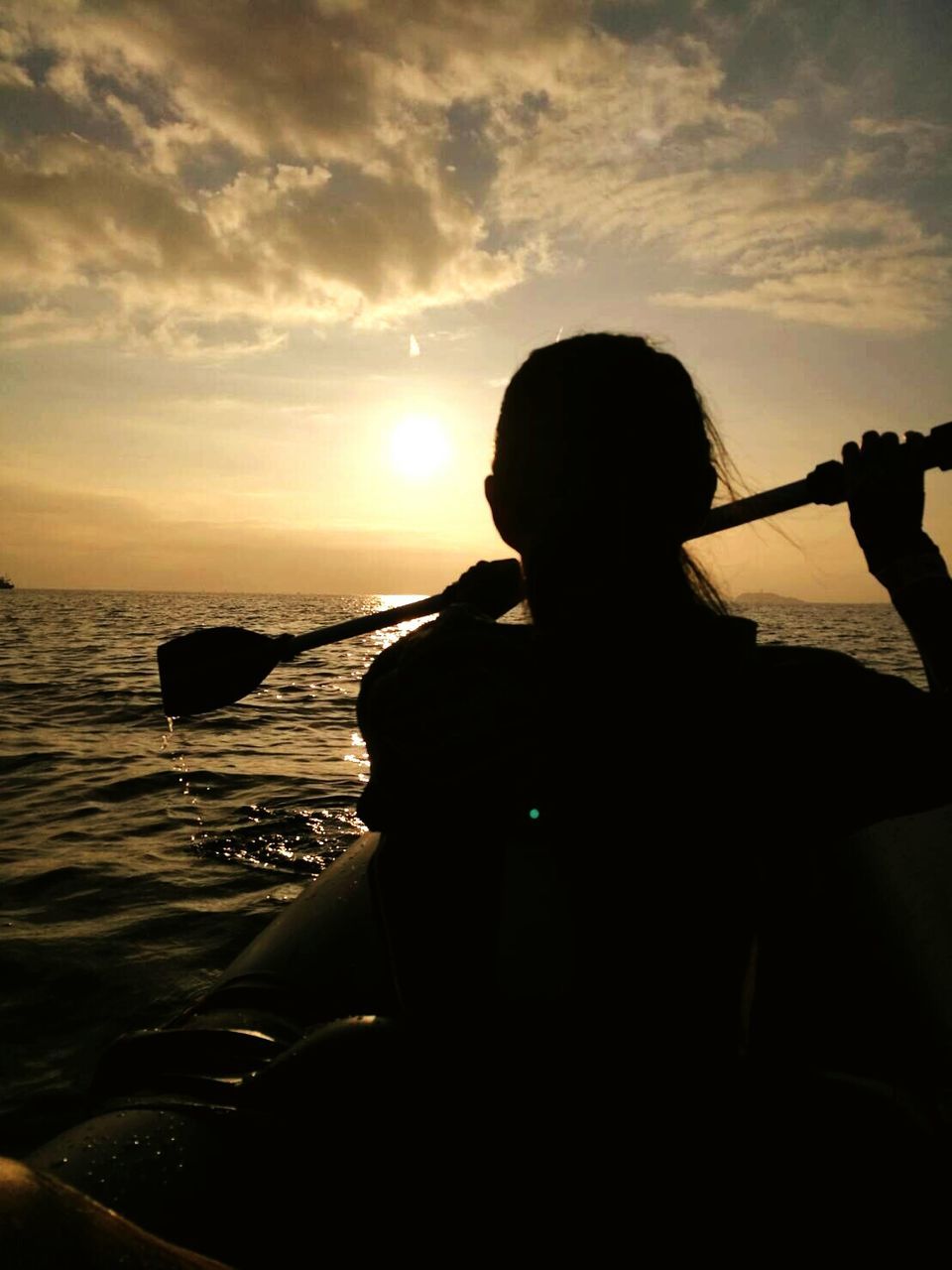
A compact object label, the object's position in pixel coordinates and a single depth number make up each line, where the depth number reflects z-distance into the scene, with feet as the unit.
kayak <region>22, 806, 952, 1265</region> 3.46
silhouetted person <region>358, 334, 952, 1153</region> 3.54
